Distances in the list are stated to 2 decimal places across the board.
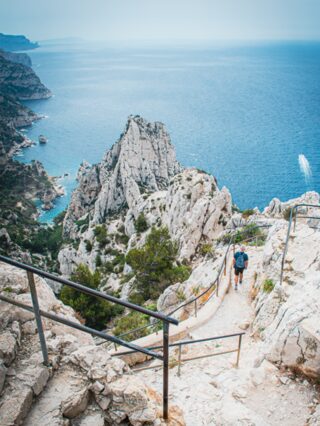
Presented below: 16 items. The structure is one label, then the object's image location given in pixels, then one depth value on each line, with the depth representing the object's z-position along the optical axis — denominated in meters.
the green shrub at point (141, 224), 48.34
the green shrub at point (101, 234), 53.56
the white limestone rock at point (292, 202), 33.56
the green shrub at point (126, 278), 36.72
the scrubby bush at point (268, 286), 10.84
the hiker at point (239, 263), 12.92
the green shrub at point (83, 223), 71.24
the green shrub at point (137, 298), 25.98
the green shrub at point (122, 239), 52.75
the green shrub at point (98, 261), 49.57
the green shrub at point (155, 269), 26.70
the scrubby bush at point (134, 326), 13.15
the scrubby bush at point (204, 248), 29.02
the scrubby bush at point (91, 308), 23.09
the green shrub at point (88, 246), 53.68
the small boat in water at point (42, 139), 152.12
